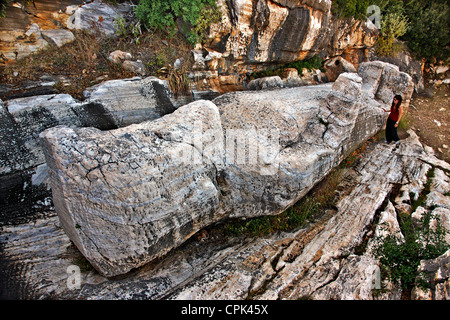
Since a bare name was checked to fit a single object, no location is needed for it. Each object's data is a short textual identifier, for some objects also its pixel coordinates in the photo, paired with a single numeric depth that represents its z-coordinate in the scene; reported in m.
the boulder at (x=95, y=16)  6.44
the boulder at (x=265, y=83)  8.02
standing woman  7.43
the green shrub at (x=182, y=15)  6.64
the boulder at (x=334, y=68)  10.23
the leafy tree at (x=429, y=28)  10.54
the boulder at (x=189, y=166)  3.97
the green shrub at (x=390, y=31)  10.23
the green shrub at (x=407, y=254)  4.05
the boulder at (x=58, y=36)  5.99
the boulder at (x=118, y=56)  6.13
